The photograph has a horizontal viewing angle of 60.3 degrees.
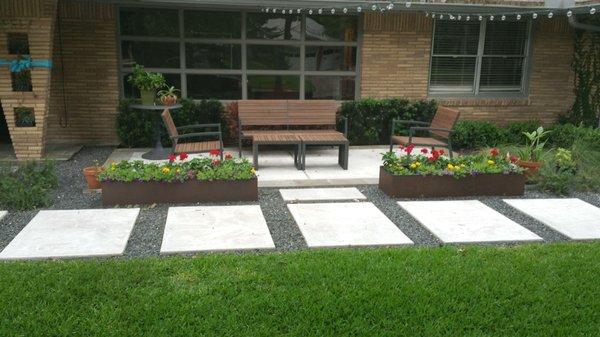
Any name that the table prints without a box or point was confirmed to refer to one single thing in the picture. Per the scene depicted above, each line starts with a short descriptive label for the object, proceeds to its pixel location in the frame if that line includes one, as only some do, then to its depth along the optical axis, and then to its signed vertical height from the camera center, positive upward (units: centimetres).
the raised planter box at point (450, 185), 593 -121
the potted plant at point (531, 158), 664 -102
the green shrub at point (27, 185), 528 -124
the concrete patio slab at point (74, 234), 410 -141
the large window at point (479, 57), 1021 +44
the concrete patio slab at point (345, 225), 448 -138
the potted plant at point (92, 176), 592 -119
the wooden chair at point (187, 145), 674 -97
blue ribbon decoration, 740 +8
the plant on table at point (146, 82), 810 -15
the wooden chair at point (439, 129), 763 -75
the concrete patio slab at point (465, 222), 463 -137
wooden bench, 822 -65
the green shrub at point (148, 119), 889 -78
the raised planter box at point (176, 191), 545 -125
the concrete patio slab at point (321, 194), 585 -135
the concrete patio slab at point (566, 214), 485 -136
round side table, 804 -105
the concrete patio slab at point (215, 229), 430 -139
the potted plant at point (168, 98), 822 -39
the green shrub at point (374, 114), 939 -66
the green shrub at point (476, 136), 924 -100
